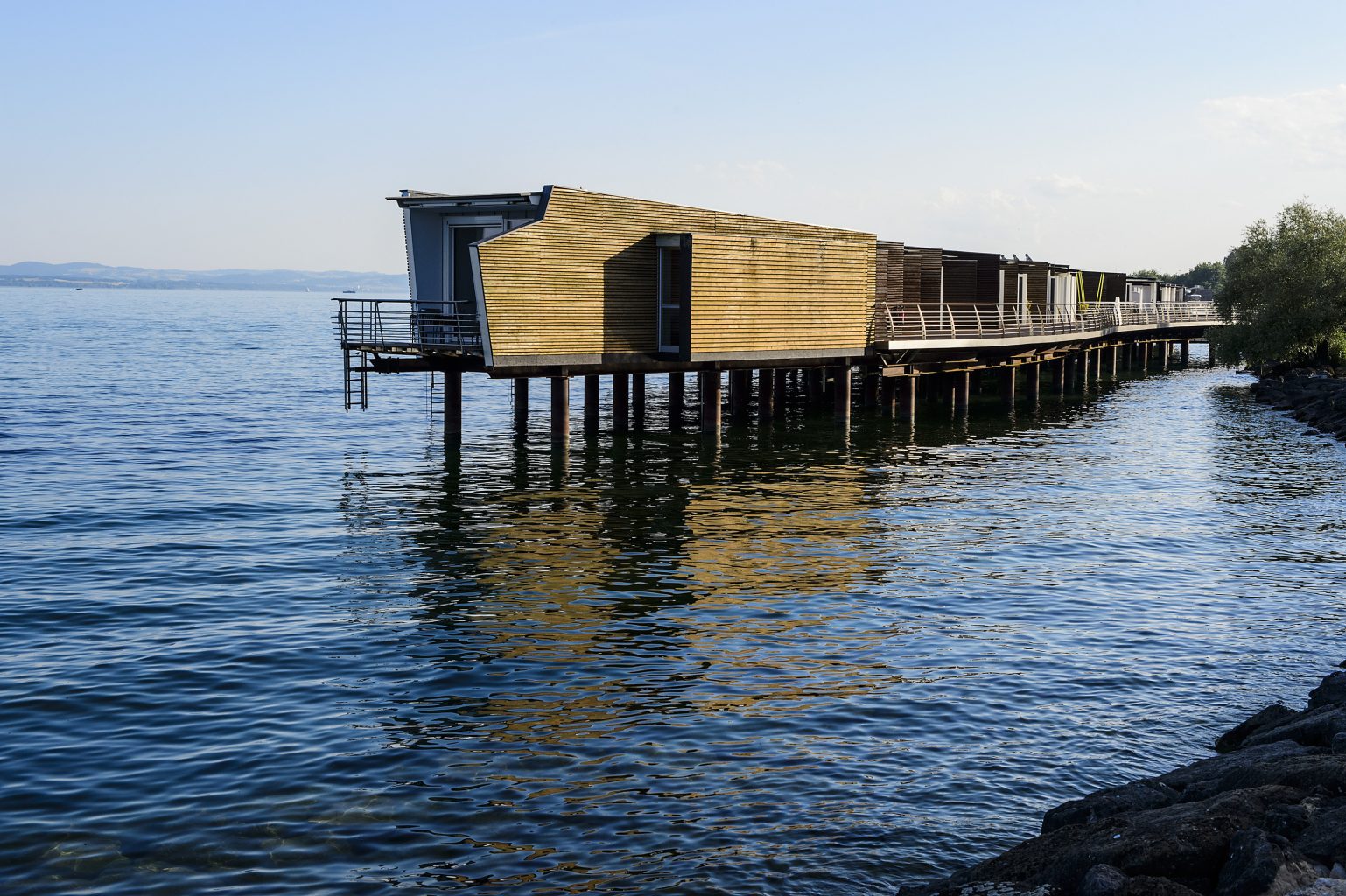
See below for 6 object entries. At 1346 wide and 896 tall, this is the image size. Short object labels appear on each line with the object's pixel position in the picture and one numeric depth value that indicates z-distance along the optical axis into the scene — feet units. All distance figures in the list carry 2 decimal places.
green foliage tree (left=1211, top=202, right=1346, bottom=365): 194.39
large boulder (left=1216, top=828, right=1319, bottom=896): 24.66
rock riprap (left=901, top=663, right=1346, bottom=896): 25.09
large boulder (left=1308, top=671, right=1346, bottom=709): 42.22
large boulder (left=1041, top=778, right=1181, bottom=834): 32.12
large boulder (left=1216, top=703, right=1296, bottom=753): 40.78
